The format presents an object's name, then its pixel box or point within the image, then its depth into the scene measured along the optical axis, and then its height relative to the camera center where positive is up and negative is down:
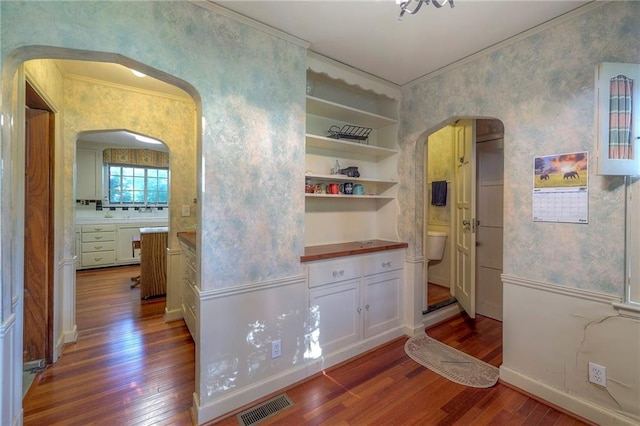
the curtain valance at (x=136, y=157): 5.83 +1.16
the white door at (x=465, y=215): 2.91 -0.04
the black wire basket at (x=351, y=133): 2.74 +0.84
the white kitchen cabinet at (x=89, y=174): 5.60 +0.73
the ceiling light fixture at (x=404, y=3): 1.16 +0.88
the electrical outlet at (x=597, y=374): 1.67 -0.99
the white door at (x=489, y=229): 3.19 -0.20
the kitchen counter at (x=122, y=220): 5.45 -0.22
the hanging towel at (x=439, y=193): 4.09 +0.28
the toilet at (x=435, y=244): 3.95 -0.47
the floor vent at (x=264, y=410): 1.73 -1.31
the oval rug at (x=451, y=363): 2.13 -1.29
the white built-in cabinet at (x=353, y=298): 2.26 -0.79
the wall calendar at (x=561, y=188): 1.75 +0.16
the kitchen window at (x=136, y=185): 5.97 +0.56
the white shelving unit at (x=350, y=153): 2.55 +0.62
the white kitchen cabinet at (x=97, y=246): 5.32 -0.71
